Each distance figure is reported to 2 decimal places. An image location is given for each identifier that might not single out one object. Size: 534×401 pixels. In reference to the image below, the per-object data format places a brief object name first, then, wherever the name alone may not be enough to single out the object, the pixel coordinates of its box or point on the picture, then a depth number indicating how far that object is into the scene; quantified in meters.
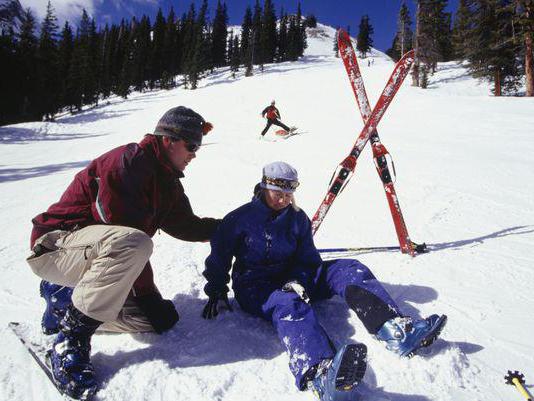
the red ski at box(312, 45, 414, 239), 3.42
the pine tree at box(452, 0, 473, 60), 24.55
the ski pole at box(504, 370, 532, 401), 1.89
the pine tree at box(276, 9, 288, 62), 69.19
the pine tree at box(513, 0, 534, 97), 18.66
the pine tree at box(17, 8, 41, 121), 33.03
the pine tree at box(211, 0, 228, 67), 65.75
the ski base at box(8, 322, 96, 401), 1.81
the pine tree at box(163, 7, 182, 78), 58.72
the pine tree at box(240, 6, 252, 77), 48.92
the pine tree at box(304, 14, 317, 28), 108.36
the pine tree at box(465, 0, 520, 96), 22.00
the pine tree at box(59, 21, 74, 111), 38.06
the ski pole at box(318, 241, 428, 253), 3.73
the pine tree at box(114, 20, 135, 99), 48.00
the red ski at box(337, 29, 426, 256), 3.56
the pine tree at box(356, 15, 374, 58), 69.75
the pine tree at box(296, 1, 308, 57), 68.06
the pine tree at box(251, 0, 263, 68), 54.15
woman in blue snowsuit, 2.10
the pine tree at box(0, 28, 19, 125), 31.17
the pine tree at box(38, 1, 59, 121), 34.56
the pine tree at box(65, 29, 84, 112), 39.03
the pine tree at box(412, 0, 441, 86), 26.05
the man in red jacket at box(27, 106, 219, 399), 1.91
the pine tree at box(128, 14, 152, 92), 53.16
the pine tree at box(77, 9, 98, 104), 40.28
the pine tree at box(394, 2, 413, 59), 32.38
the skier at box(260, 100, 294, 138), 12.70
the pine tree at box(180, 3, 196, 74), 57.48
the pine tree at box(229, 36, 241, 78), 50.60
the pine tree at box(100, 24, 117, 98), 50.81
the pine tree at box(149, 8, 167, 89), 55.50
